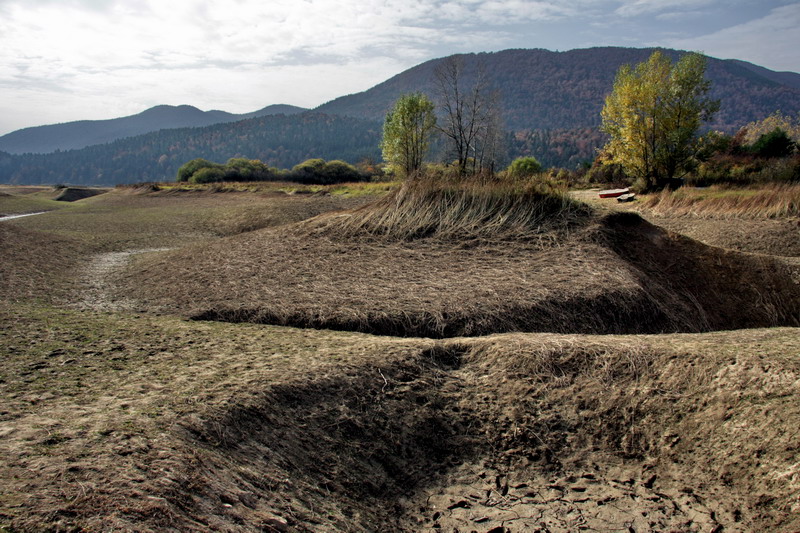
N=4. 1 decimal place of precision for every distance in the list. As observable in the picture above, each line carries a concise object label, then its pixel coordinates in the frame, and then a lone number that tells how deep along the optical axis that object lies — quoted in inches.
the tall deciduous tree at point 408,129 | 1663.4
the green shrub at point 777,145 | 1085.8
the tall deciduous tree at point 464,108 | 1513.3
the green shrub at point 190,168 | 2395.4
